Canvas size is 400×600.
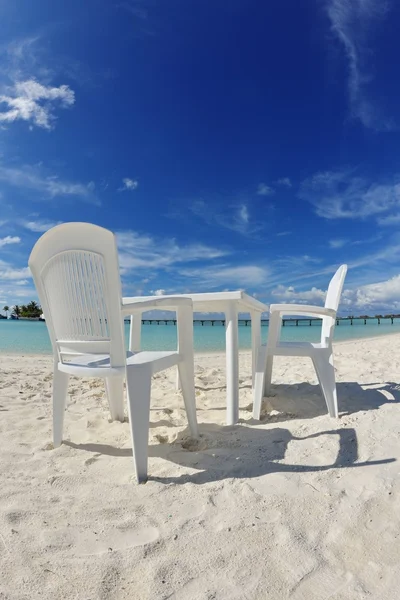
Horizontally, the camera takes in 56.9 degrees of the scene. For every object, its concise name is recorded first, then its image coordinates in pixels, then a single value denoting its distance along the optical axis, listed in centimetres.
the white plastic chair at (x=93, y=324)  188
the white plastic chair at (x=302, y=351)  275
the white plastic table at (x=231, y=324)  256
